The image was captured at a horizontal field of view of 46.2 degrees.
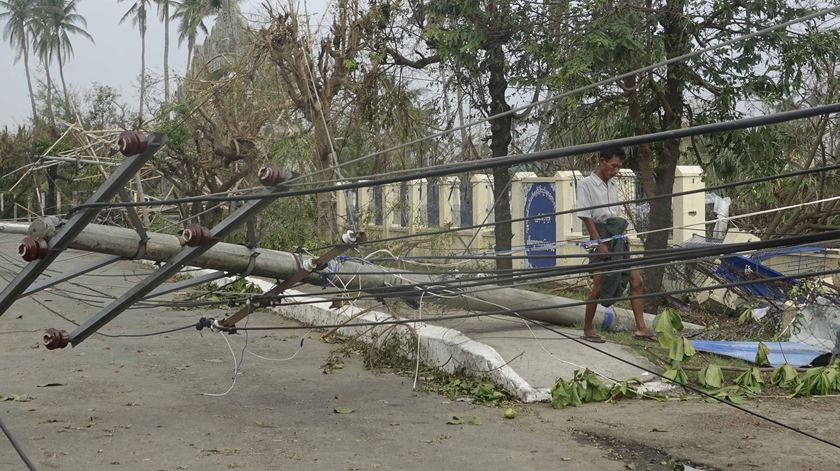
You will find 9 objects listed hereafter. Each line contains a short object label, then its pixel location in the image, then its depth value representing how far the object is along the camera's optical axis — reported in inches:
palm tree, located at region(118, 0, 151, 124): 2618.1
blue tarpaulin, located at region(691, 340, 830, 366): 322.3
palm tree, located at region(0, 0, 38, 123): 2984.7
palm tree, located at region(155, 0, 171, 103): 2519.7
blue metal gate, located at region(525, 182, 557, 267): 574.9
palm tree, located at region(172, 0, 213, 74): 2018.9
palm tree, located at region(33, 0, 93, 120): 2950.3
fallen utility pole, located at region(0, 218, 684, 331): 227.1
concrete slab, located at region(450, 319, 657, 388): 304.8
